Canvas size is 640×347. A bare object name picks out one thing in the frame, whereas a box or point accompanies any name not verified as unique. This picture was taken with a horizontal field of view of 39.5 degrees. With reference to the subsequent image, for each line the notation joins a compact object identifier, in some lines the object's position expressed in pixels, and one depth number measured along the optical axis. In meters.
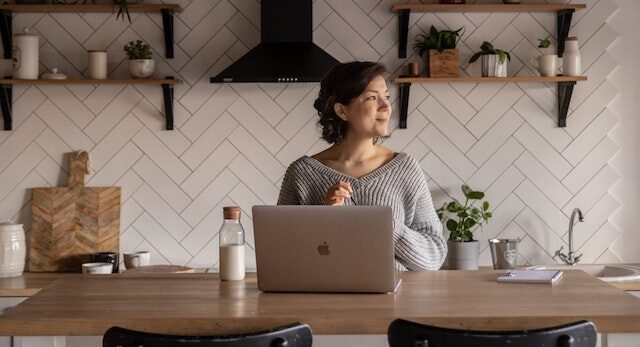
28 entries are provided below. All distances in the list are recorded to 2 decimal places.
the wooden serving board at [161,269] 3.93
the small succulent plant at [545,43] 4.09
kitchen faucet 4.09
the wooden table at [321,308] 1.86
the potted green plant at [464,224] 4.00
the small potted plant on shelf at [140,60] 4.04
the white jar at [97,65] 4.05
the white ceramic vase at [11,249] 3.90
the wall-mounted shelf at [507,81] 4.05
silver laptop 2.10
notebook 2.27
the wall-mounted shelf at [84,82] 4.00
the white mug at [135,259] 4.01
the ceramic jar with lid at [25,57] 4.04
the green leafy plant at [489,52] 4.07
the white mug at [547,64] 4.07
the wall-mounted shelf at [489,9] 4.04
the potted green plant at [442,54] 4.07
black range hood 3.83
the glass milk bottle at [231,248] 2.40
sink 3.97
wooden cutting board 4.14
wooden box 4.08
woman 2.78
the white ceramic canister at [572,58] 4.09
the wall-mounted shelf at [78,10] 4.05
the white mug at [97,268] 3.87
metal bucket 3.99
